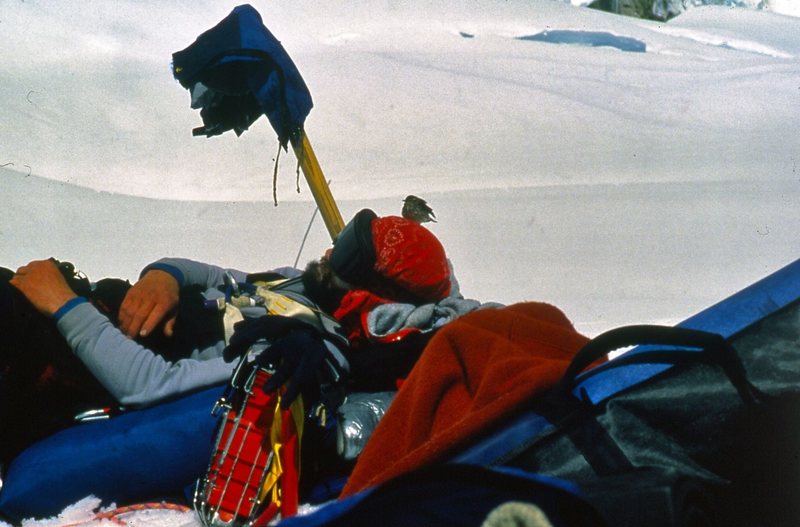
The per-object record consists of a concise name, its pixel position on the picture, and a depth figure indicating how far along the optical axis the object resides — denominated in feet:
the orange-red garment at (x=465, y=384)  12.02
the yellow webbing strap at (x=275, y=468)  13.26
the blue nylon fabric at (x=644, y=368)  11.95
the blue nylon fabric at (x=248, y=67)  15.20
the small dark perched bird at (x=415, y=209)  17.39
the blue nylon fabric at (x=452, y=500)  10.18
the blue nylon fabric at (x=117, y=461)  13.47
